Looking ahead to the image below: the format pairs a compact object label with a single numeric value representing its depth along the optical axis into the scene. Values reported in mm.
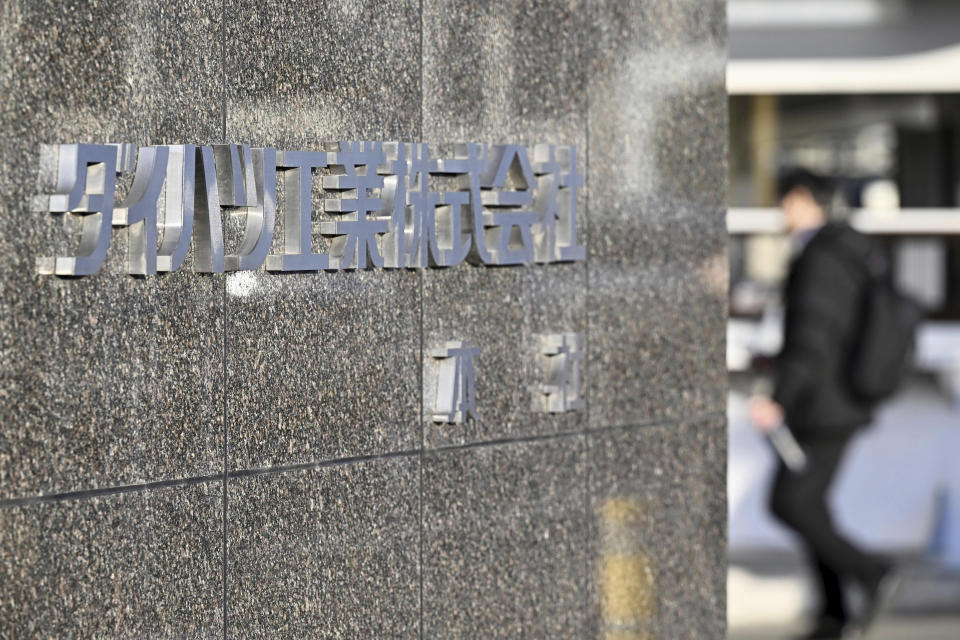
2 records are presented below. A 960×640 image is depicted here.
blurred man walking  13918
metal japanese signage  5729
